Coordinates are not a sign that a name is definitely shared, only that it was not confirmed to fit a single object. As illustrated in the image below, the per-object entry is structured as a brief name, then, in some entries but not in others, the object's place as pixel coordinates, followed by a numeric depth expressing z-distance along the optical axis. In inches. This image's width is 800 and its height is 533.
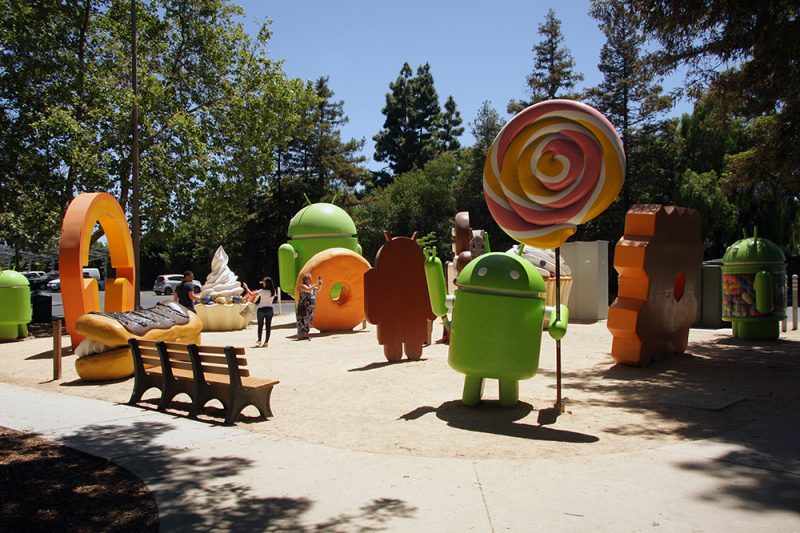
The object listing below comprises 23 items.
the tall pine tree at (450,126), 2102.6
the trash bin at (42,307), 792.3
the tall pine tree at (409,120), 2011.6
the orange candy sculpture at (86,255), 469.7
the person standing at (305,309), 586.6
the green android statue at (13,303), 623.5
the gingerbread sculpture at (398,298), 447.2
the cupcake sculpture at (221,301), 676.1
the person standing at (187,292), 675.4
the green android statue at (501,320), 273.6
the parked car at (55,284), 1650.6
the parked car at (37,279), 1644.3
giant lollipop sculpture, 259.8
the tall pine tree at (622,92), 1251.0
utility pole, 652.1
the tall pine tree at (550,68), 1358.3
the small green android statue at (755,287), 504.1
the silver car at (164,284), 1668.3
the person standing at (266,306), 549.6
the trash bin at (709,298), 627.8
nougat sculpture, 392.8
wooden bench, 279.1
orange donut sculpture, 634.8
